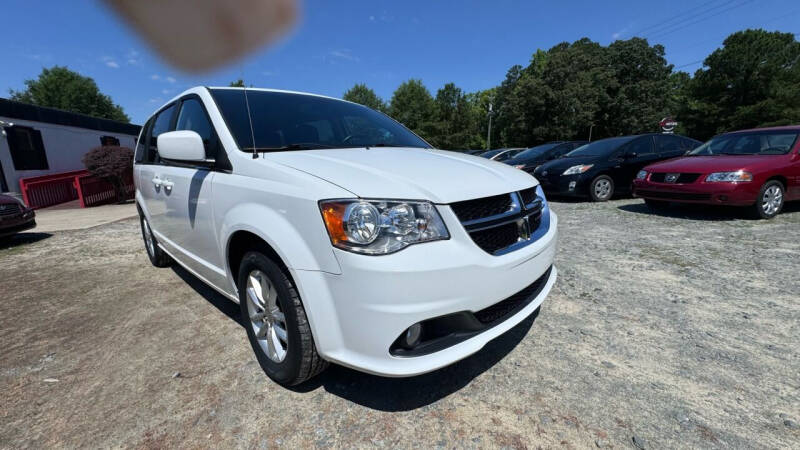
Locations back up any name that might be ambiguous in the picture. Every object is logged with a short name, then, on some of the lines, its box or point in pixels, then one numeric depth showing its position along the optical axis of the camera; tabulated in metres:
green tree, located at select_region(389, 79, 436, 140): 46.69
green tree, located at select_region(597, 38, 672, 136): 35.78
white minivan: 1.46
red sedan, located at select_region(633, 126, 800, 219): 4.99
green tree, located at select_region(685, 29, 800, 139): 28.45
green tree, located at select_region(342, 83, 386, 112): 53.56
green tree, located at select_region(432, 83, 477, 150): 43.00
